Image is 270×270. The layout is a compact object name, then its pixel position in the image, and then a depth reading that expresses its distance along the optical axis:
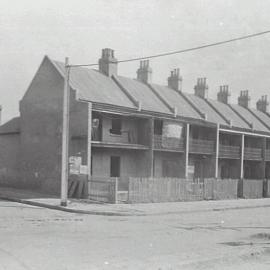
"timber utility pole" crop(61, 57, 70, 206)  19.97
